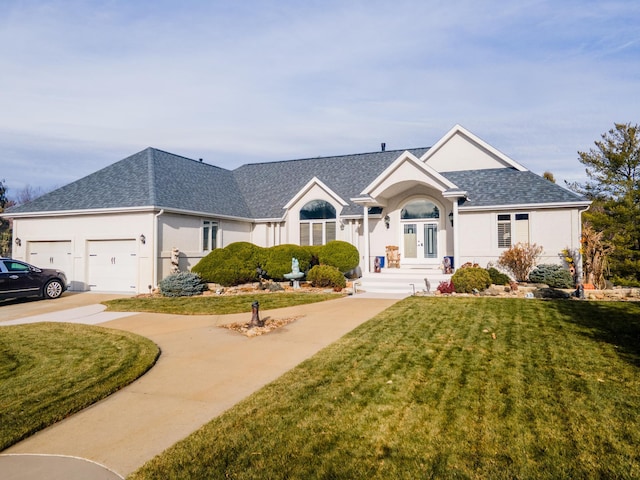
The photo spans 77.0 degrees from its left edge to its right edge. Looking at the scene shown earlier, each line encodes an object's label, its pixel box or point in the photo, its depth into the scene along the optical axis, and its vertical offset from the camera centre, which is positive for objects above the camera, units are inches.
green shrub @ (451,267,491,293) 572.1 -43.0
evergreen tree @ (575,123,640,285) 832.9 +148.2
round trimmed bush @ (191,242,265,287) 665.6 -22.2
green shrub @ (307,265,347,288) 657.6 -42.6
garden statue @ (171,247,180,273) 671.1 -12.9
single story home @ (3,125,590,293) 665.0 +64.6
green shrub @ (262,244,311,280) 706.2 -14.0
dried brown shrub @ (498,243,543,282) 655.1 -13.9
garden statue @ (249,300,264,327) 368.5 -60.3
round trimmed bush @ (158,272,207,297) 615.2 -50.9
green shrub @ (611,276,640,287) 804.6 -66.7
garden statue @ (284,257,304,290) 689.0 -40.5
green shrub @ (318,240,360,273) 712.4 -7.7
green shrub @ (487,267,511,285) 630.9 -44.5
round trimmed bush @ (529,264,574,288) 602.5 -40.8
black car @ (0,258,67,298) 561.0 -39.8
